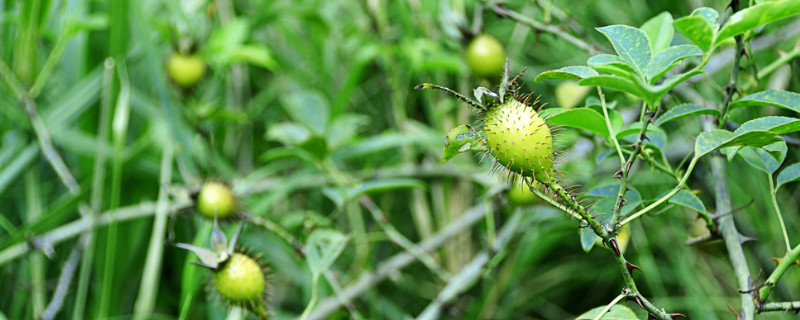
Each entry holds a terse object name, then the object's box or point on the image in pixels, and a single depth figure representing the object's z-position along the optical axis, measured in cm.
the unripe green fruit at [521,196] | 63
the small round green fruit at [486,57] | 67
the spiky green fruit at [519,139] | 52
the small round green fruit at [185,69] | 70
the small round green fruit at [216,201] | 62
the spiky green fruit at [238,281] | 58
